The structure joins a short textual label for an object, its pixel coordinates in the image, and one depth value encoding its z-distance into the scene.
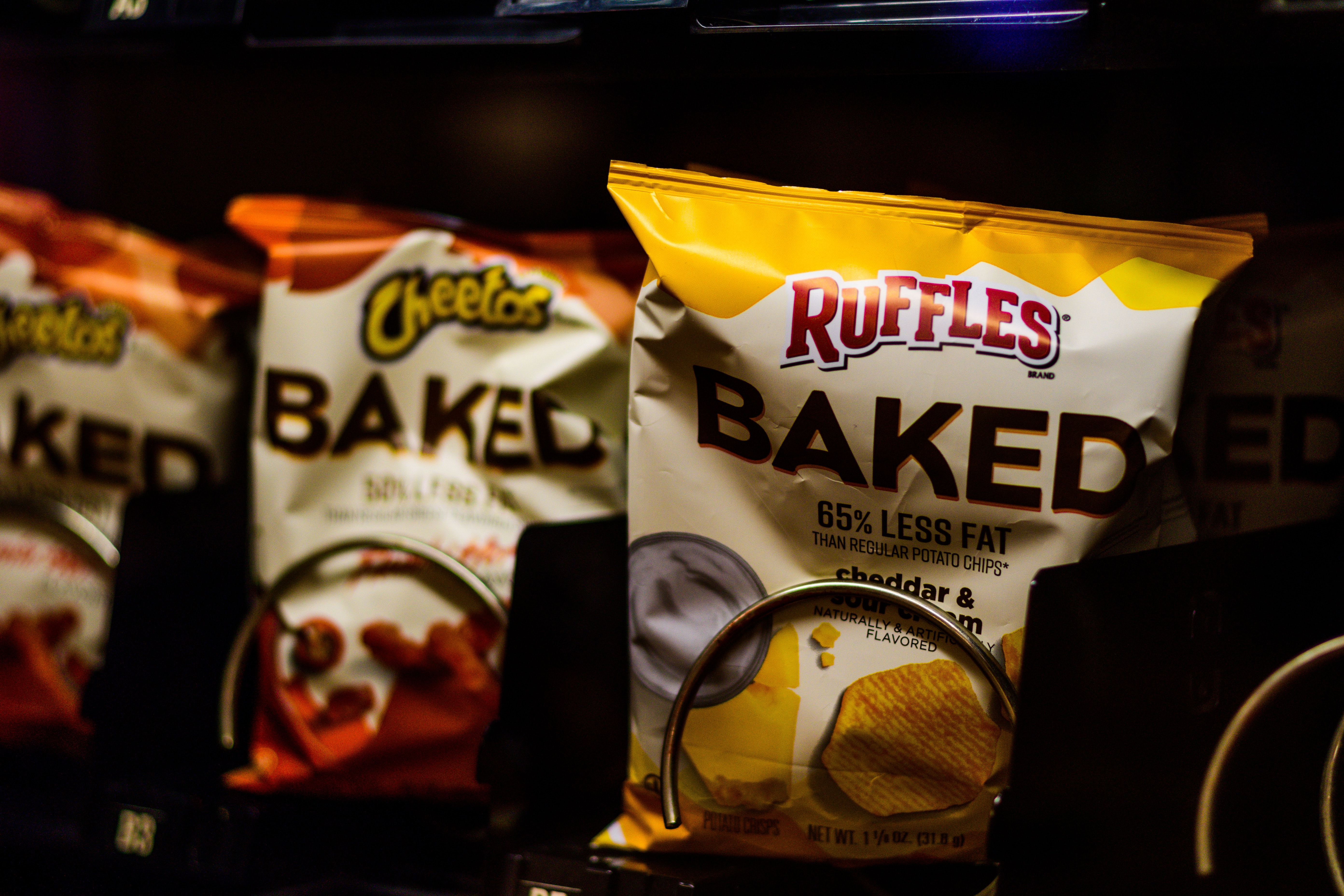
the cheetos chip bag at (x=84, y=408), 0.83
